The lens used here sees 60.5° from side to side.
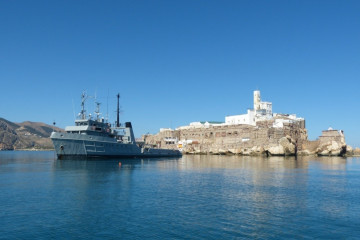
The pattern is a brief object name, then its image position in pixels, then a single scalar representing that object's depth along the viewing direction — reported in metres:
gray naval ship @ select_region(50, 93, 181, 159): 55.53
